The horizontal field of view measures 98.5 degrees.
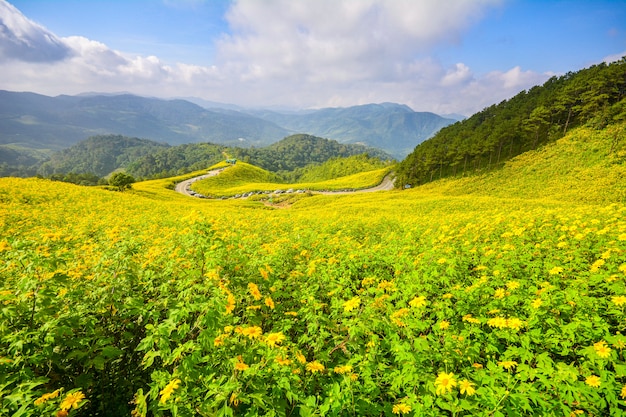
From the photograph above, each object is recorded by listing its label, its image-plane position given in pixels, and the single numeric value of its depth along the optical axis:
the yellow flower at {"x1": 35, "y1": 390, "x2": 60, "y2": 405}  2.63
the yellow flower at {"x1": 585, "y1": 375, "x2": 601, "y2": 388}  3.28
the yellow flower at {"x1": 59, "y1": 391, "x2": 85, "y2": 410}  2.66
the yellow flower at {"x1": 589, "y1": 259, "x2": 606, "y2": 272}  5.97
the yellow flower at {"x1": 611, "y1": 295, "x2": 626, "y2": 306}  4.38
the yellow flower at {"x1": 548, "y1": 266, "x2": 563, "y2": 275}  5.63
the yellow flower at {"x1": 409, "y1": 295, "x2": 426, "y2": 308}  4.84
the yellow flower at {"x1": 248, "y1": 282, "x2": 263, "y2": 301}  4.49
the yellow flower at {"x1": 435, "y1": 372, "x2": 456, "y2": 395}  3.12
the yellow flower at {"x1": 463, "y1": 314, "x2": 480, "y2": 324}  4.55
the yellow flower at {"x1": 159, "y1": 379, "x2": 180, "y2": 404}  2.81
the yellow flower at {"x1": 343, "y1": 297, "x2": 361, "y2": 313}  4.60
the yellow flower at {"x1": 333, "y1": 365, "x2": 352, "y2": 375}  3.53
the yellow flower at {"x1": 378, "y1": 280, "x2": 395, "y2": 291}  6.19
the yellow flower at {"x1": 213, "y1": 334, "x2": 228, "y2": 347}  3.68
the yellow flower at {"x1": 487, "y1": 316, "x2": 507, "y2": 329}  4.27
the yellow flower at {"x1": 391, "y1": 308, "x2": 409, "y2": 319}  4.90
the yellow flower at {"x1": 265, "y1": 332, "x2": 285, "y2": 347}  3.55
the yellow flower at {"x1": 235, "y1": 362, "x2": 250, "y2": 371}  3.02
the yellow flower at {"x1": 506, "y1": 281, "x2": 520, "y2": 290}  5.42
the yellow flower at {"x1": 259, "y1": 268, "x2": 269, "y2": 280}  5.29
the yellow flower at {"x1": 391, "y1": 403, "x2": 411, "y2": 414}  3.18
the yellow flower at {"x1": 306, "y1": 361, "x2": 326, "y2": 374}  3.58
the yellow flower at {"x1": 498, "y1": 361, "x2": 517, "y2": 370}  3.53
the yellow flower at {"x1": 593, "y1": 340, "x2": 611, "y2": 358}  3.54
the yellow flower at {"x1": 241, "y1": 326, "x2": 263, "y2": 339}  3.65
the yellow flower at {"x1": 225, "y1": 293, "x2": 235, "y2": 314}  3.73
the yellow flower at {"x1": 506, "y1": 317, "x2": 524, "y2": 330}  4.07
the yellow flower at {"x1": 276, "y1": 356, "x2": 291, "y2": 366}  3.21
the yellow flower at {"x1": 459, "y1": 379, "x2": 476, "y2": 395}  3.08
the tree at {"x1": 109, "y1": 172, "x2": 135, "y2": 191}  52.17
